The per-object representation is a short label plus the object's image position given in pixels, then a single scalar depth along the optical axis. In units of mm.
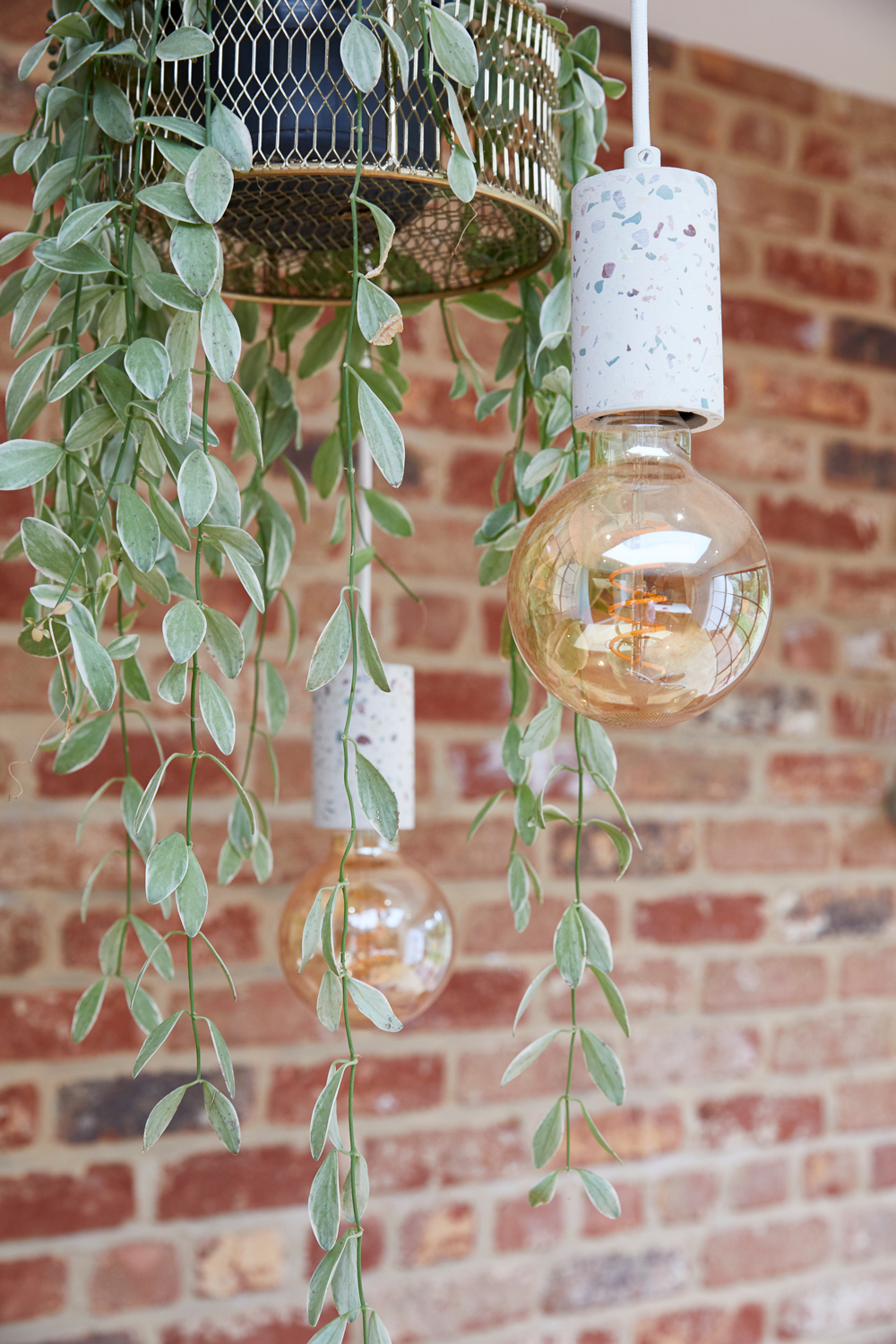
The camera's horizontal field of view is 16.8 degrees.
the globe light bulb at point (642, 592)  1065
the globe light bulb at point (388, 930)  1313
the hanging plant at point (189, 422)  1102
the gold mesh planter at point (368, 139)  1131
